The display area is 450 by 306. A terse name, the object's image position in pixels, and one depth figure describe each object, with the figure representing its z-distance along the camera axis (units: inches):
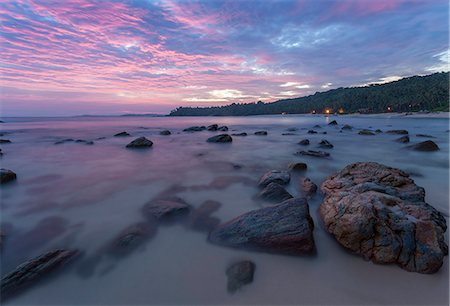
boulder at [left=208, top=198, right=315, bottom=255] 136.5
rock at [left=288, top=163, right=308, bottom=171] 315.8
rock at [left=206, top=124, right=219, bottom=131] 1162.4
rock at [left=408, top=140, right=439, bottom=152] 454.3
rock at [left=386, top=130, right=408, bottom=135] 808.4
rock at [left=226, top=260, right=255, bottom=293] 115.8
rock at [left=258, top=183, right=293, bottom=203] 205.0
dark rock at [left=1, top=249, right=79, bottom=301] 111.9
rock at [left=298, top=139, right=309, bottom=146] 585.9
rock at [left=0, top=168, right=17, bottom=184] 262.1
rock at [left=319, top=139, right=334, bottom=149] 541.4
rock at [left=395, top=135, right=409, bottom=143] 575.7
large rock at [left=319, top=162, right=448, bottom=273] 121.0
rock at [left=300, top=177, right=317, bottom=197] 223.1
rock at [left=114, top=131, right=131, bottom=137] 872.3
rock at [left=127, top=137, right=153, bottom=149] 559.3
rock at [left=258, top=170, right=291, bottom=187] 248.1
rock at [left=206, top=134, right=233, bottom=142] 672.4
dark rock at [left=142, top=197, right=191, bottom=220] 182.9
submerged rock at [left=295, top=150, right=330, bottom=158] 419.3
